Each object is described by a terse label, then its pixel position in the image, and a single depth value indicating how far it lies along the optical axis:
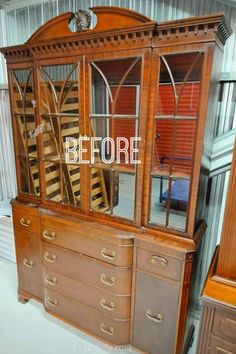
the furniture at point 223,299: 1.07
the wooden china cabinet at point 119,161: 1.18
